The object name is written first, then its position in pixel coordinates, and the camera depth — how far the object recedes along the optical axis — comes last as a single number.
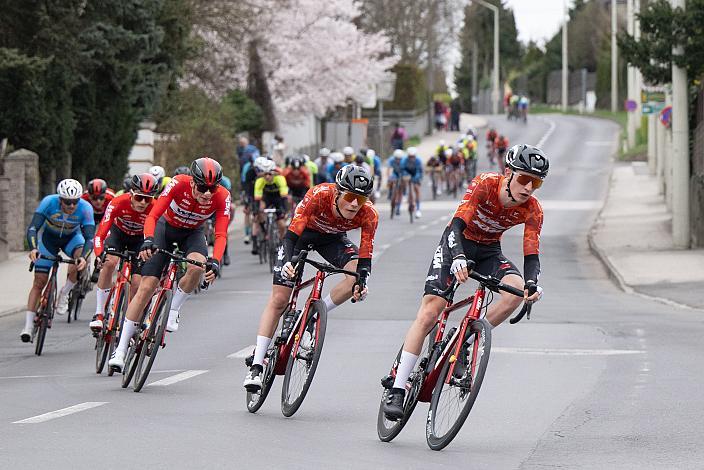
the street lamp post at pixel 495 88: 112.25
